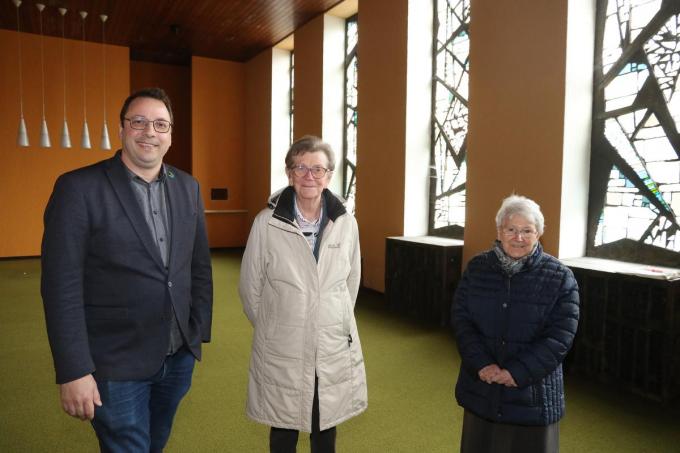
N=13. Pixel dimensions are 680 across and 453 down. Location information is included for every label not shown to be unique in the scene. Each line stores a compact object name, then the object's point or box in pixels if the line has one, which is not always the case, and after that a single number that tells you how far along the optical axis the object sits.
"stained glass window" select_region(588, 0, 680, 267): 3.69
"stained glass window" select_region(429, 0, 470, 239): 5.67
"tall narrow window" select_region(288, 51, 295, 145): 10.07
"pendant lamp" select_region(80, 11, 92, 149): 7.72
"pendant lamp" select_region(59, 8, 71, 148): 7.65
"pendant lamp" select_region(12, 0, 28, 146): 7.48
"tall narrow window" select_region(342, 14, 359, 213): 7.91
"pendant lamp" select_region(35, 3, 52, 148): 9.32
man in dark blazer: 1.45
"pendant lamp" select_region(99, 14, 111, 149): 7.65
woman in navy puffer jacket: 1.80
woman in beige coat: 1.89
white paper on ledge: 3.27
